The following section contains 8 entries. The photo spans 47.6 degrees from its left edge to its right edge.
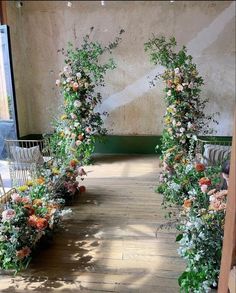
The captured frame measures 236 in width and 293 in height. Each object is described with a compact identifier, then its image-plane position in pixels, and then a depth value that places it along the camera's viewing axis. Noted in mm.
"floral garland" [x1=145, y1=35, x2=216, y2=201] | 4020
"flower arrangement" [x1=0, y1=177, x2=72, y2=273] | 2146
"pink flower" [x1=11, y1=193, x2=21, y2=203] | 2328
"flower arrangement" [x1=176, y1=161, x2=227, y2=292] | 1747
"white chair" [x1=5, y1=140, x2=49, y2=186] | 3440
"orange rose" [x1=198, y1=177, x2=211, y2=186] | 2146
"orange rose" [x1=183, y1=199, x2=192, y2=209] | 2108
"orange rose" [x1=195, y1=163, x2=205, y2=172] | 2510
